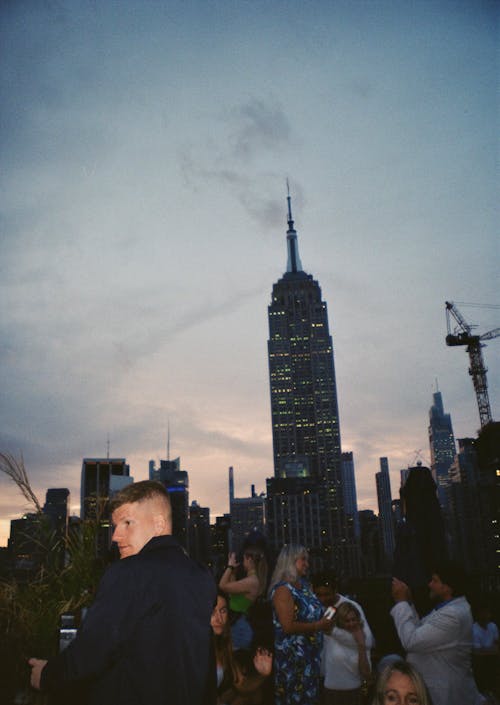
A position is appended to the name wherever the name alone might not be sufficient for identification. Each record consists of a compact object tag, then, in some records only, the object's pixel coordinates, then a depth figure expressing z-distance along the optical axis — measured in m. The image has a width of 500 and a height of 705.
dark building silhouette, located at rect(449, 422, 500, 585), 121.38
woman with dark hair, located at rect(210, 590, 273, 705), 4.11
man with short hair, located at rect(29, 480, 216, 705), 2.21
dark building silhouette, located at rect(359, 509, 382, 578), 193.62
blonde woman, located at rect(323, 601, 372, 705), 4.68
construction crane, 111.31
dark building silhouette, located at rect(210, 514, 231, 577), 153.43
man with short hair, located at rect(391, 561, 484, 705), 3.85
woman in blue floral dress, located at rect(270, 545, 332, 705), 4.61
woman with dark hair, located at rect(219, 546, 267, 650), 5.52
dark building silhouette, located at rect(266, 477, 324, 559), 182.25
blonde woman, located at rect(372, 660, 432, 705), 3.04
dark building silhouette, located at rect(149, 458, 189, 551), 184.12
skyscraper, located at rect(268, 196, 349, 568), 183.00
